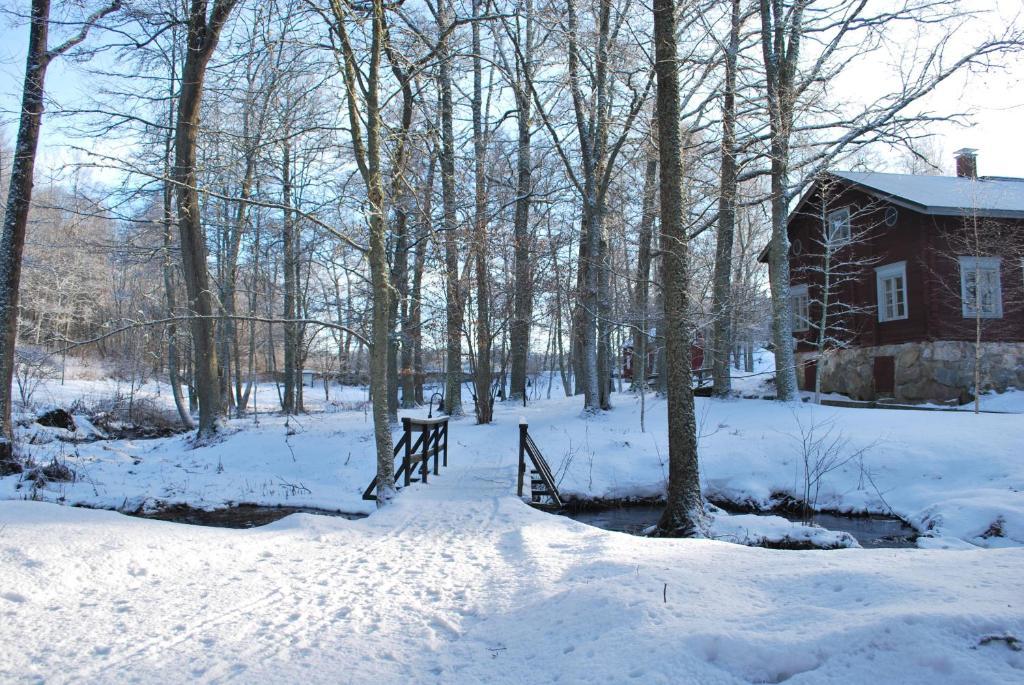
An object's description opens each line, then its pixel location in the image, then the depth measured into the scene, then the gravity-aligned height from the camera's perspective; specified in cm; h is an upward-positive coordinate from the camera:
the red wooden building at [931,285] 1784 +236
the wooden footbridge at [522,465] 913 -144
